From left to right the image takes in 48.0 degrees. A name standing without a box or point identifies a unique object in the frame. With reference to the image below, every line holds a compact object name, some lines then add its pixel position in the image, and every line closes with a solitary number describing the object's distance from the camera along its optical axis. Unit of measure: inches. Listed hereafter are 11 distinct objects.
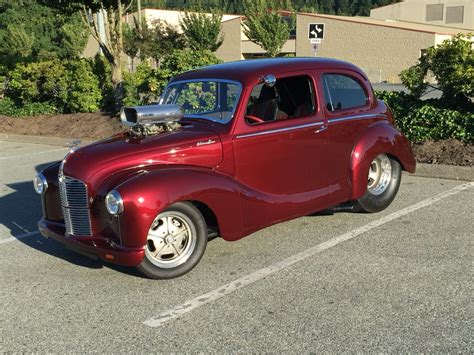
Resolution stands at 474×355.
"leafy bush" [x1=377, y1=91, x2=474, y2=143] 321.1
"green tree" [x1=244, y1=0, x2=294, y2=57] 1651.1
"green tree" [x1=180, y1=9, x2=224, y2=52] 1573.6
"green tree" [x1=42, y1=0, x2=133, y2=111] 516.7
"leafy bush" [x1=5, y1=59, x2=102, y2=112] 565.0
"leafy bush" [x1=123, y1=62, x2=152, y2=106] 497.9
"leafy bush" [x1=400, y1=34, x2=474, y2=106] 326.6
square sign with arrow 573.0
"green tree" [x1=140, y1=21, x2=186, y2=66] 1257.4
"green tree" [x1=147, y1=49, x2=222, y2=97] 483.8
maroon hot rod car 163.2
